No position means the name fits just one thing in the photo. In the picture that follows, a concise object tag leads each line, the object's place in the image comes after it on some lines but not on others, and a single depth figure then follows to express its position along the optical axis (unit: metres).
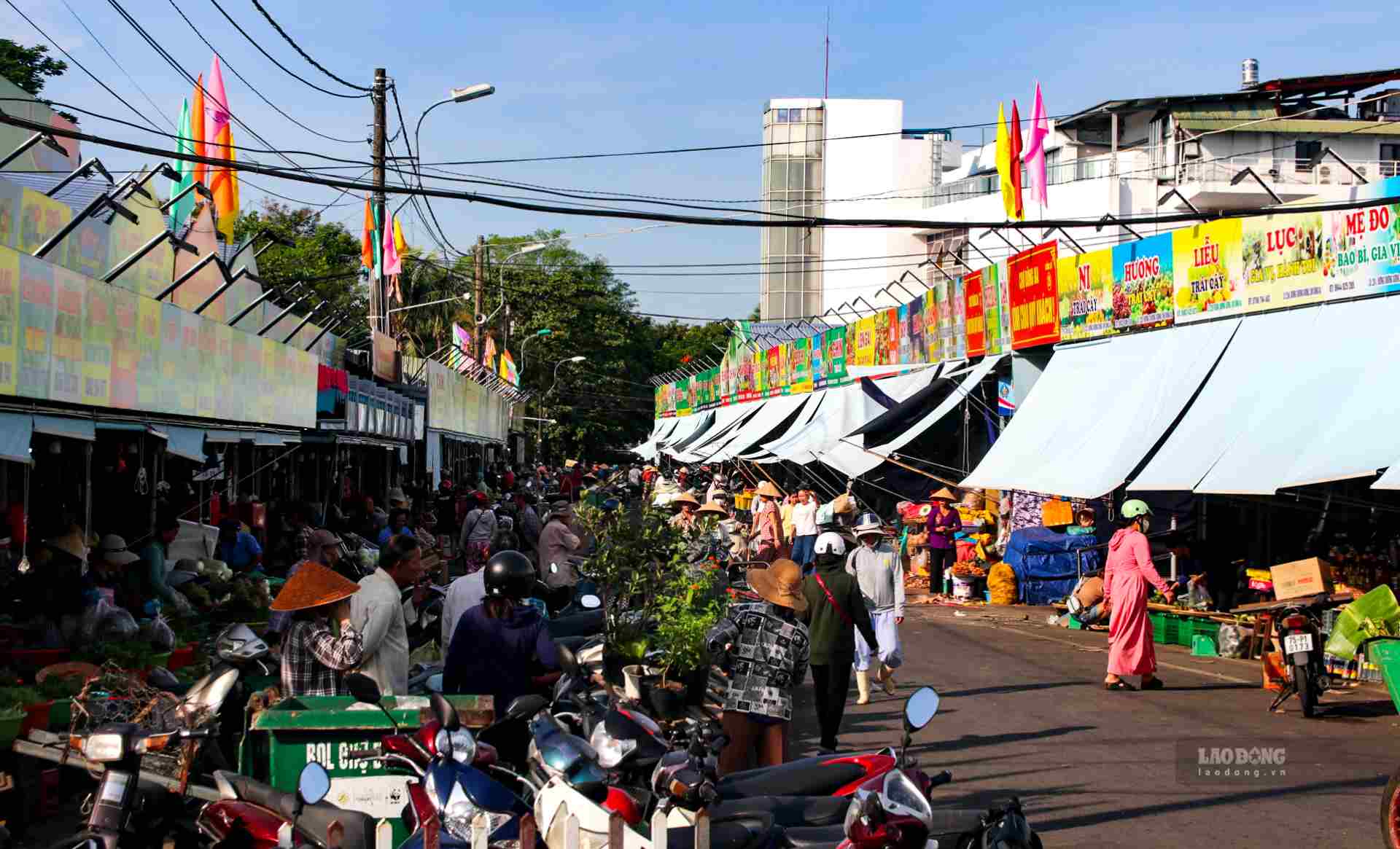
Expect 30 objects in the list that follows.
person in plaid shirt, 6.69
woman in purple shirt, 22.52
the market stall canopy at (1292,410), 12.32
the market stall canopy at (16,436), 8.25
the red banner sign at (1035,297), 21.30
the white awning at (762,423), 34.25
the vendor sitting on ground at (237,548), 14.99
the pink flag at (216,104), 15.79
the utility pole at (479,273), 45.69
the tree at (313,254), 58.44
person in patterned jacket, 7.83
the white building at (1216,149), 44.81
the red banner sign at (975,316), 24.12
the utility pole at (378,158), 23.48
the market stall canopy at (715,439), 37.84
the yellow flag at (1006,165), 22.86
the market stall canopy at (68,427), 9.09
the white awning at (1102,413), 15.74
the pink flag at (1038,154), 23.45
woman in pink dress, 12.77
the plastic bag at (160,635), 9.88
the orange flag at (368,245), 25.56
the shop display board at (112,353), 8.89
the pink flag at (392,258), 26.12
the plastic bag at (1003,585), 21.00
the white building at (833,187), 75.19
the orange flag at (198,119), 14.92
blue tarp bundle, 20.78
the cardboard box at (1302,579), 11.80
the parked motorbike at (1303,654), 11.10
